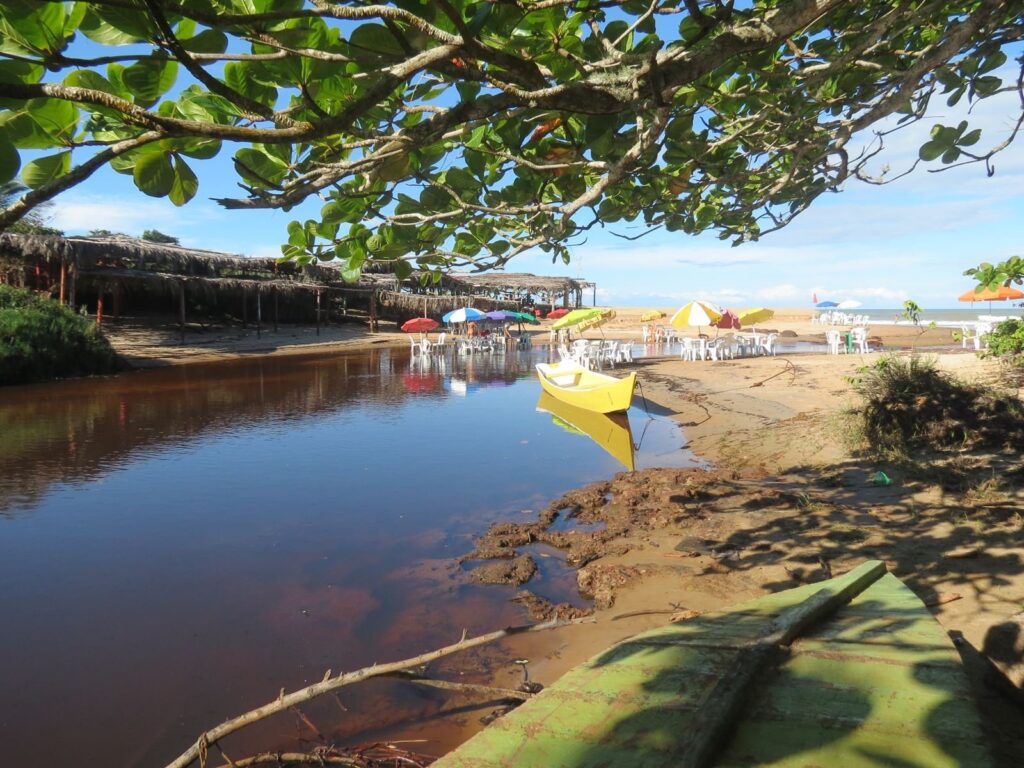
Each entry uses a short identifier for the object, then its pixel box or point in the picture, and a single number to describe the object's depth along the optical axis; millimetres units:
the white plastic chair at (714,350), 22031
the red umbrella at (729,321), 22803
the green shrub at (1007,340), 9242
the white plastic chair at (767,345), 23234
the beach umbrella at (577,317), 20000
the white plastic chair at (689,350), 22528
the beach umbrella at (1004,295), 17547
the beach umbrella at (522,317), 29194
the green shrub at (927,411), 7109
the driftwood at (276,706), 2549
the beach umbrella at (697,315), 19812
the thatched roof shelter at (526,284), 43781
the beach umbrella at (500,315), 28048
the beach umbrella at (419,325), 26688
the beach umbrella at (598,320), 20292
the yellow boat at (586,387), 11820
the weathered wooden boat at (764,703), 1876
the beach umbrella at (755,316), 22333
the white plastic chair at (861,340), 21062
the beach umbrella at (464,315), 26078
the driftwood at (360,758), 3072
